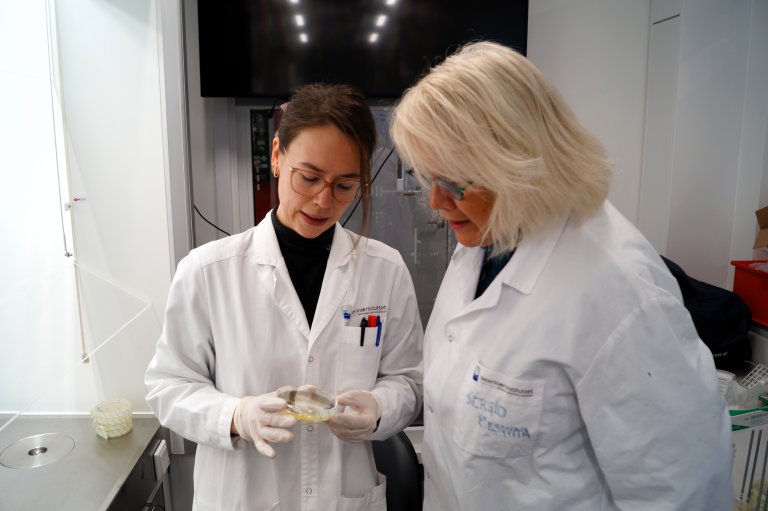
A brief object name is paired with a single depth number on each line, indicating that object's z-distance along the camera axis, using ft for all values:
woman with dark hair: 3.45
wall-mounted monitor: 6.68
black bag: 6.28
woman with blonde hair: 2.58
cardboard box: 6.40
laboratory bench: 4.19
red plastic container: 6.28
